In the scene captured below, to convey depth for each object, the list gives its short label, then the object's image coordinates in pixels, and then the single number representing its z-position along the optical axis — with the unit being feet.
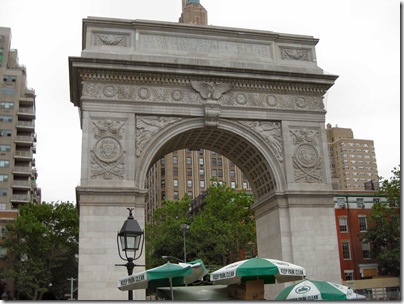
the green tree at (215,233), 174.40
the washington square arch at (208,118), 90.74
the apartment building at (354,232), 159.08
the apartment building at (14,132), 231.46
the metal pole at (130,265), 44.03
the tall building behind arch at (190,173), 327.67
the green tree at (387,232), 149.07
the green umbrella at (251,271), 46.24
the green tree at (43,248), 162.81
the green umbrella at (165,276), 47.42
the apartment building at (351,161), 516.32
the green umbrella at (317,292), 43.50
